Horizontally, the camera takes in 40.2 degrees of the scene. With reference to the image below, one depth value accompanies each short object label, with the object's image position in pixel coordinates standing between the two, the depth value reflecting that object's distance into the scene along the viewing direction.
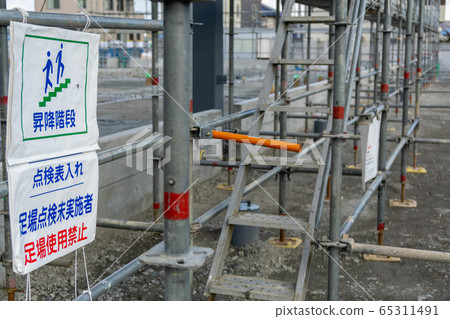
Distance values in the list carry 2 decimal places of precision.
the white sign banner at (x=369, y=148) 4.79
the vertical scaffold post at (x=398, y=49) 9.64
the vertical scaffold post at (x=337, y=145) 4.01
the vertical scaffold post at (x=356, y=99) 10.18
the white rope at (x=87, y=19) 2.93
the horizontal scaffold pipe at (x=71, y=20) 2.54
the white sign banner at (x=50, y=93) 2.23
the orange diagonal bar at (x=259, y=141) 3.03
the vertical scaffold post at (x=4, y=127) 3.01
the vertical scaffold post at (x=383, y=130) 6.36
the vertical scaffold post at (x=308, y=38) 9.59
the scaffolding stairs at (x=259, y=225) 3.98
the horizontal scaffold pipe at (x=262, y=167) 6.37
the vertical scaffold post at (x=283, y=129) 6.51
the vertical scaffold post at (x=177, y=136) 1.95
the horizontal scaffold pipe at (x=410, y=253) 3.69
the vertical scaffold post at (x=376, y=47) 8.97
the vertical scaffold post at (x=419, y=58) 8.35
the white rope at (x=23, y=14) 2.51
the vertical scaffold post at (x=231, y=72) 8.55
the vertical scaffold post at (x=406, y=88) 7.23
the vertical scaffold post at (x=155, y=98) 6.12
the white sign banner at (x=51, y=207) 2.28
